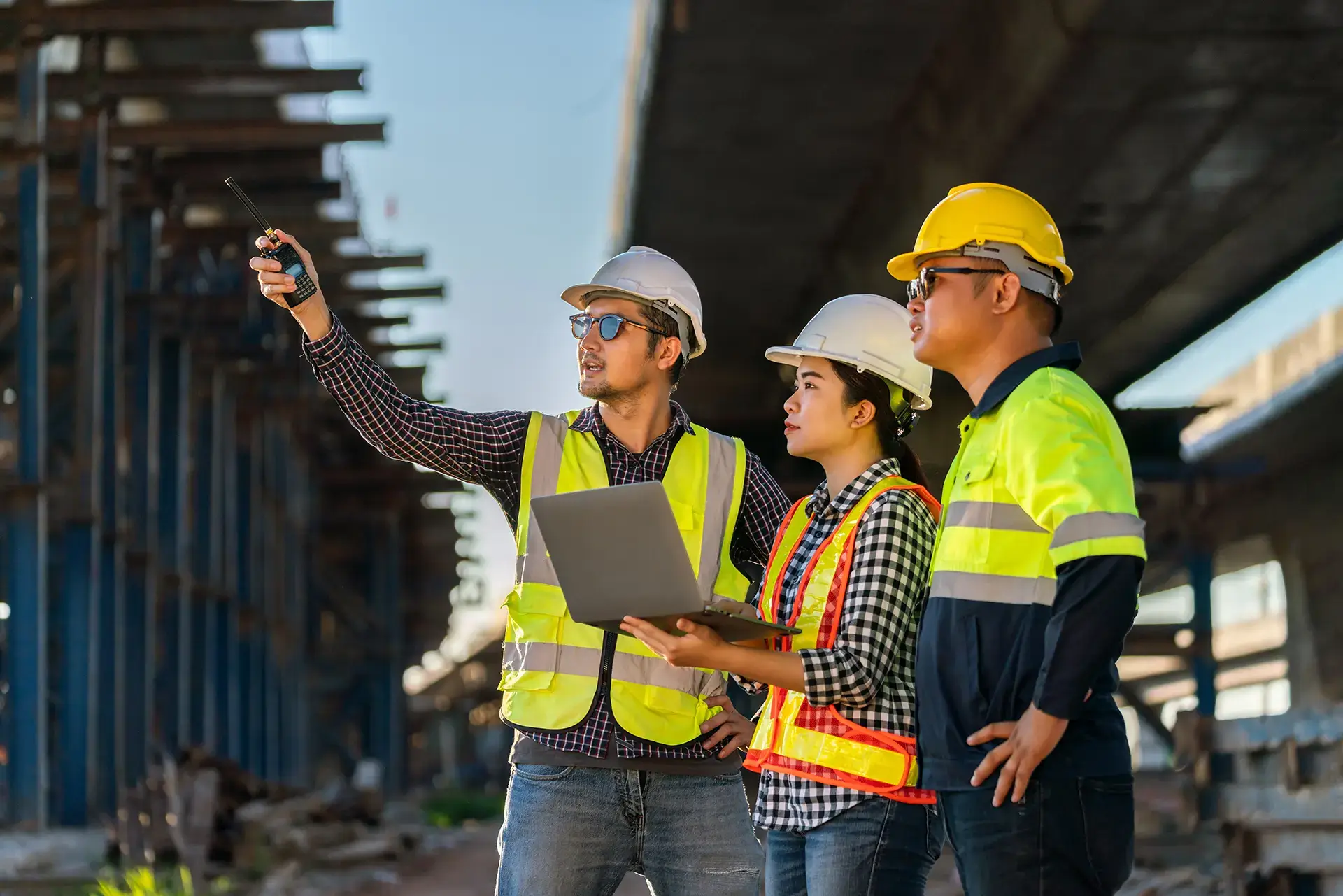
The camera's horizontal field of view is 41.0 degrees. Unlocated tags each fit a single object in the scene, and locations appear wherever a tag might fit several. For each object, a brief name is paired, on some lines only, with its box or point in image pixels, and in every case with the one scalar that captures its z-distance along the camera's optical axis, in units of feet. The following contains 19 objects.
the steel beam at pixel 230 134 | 60.34
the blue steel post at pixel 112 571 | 60.44
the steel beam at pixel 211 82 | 56.18
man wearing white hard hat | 13.80
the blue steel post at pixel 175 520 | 73.56
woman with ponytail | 12.33
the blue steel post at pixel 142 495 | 67.51
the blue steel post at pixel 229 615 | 83.05
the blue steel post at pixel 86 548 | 56.29
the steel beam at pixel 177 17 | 53.31
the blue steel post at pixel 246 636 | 87.10
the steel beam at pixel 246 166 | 65.82
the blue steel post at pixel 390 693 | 112.68
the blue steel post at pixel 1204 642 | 89.81
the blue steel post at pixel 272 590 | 92.68
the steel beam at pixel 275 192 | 66.54
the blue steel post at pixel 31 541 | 50.29
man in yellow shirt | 10.46
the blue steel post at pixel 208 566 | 79.05
